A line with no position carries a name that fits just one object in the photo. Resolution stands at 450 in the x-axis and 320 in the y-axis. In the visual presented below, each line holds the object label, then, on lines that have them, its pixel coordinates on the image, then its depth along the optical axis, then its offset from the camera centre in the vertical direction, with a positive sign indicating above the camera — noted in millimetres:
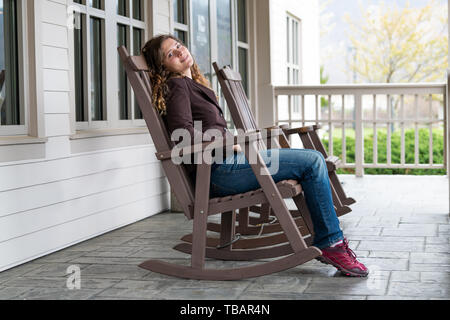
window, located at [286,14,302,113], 8875 +1086
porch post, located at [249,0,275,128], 7180 +784
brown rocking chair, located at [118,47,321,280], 2824 -271
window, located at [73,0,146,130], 4031 +481
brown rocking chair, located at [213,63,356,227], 4047 +18
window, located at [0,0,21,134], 3265 +334
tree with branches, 18609 +2503
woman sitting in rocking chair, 2918 -127
